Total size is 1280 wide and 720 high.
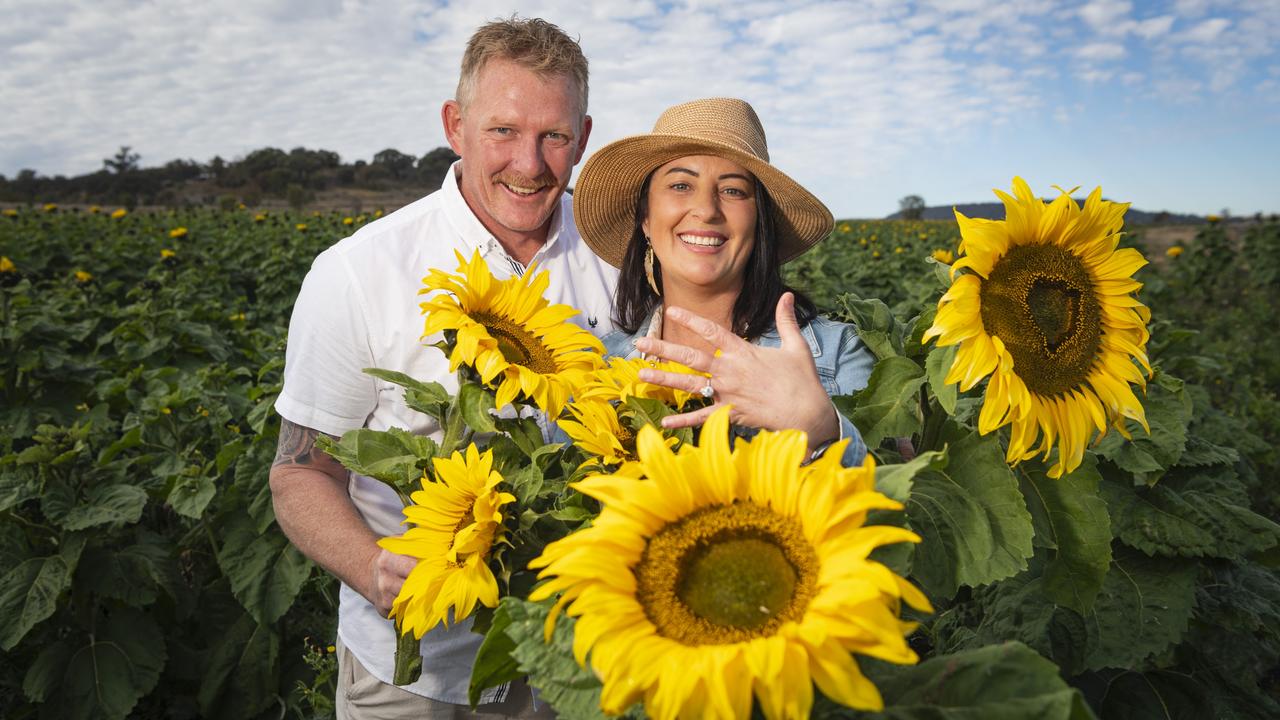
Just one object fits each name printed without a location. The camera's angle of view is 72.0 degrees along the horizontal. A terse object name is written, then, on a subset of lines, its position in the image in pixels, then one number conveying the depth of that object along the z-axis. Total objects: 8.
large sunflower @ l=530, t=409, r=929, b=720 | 0.83
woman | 2.32
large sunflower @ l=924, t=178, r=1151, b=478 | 1.28
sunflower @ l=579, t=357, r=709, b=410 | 1.43
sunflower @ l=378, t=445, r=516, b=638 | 1.30
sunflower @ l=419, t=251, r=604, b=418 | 1.48
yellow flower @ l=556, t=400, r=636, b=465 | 1.39
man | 2.38
